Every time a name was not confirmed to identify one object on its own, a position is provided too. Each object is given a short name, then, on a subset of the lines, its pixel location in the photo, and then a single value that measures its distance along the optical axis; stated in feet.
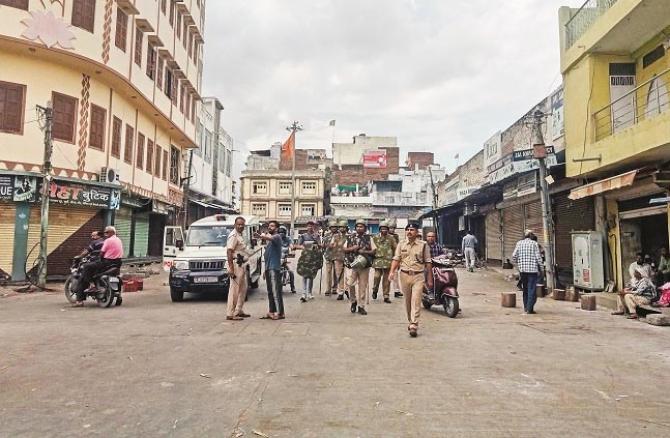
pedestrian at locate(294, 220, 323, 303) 38.01
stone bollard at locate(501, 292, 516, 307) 37.05
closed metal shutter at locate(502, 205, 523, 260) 63.72
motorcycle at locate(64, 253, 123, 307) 34.55
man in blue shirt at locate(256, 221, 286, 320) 29.17
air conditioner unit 58.90
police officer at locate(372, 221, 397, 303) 38.55
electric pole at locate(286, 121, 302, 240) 153.17
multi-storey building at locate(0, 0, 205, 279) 50.34
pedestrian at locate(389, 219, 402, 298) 38.78
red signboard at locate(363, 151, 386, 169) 222.89
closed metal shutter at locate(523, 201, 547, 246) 56.95
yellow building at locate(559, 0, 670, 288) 36.60
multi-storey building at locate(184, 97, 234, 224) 112.78
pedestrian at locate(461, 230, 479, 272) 71.61
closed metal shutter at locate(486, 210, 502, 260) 73.36
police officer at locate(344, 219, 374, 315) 32.45
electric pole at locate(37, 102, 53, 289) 46.55
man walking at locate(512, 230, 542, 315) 33.42
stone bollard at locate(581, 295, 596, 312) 35.83
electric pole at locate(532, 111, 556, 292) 43.16
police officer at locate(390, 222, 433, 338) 24.93
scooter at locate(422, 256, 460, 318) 31.45
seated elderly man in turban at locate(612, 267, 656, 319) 31.65
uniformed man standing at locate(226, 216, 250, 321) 29.04
